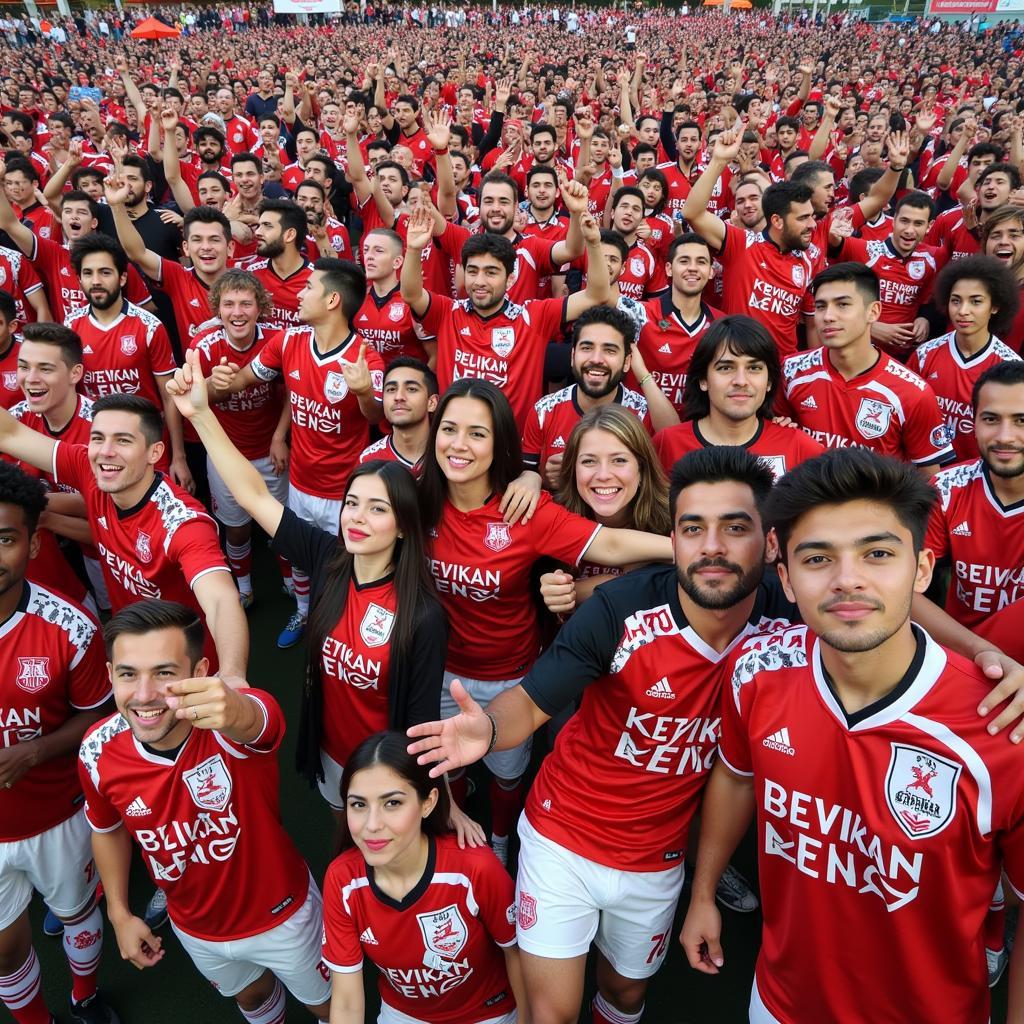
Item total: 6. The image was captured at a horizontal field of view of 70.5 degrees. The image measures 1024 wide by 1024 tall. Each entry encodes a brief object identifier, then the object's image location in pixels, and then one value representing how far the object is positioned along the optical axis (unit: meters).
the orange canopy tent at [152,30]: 26.67
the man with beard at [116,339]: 4.79
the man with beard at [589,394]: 3.71
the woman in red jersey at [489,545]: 2.99
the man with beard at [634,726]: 2.21
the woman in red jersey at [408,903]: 2.16
